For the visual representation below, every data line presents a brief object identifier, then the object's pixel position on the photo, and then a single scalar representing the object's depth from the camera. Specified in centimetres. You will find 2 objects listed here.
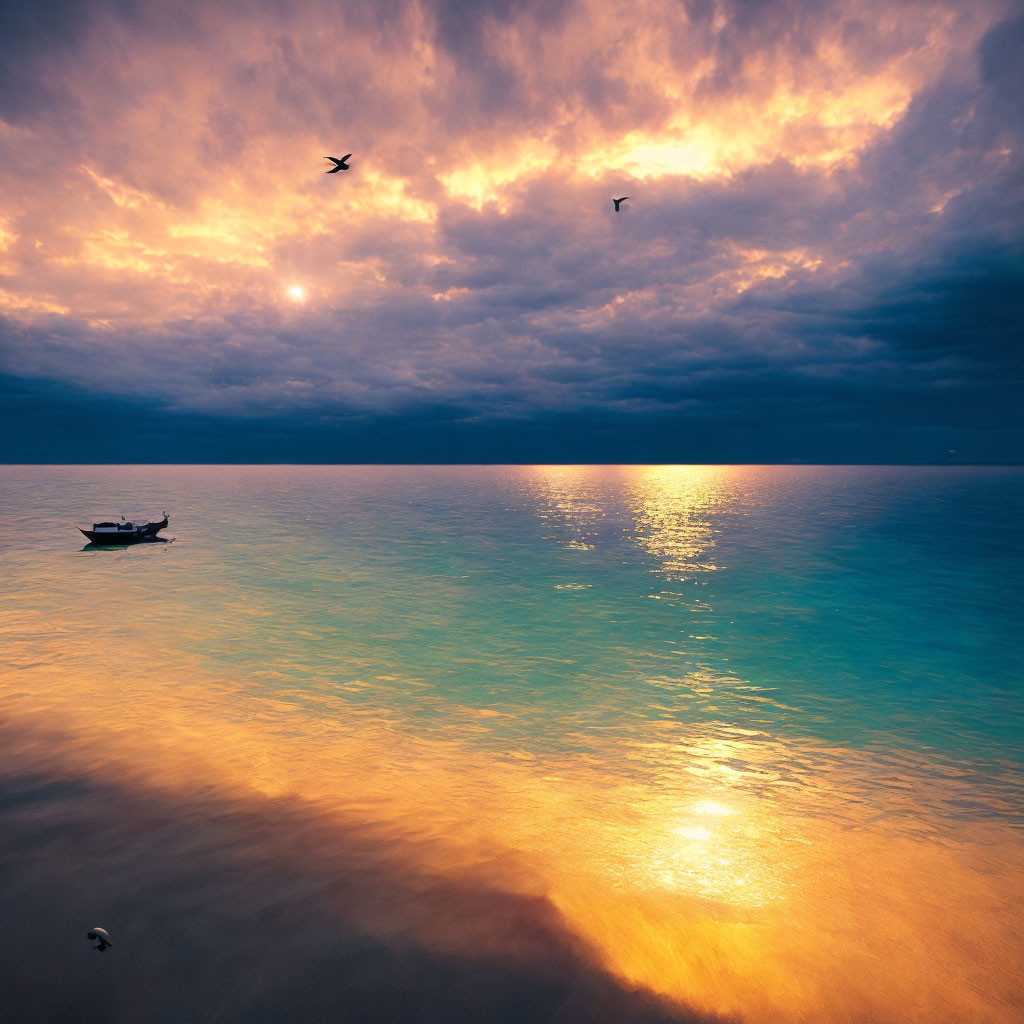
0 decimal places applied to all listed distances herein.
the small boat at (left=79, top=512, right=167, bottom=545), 5456
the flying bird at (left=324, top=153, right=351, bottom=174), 2466
